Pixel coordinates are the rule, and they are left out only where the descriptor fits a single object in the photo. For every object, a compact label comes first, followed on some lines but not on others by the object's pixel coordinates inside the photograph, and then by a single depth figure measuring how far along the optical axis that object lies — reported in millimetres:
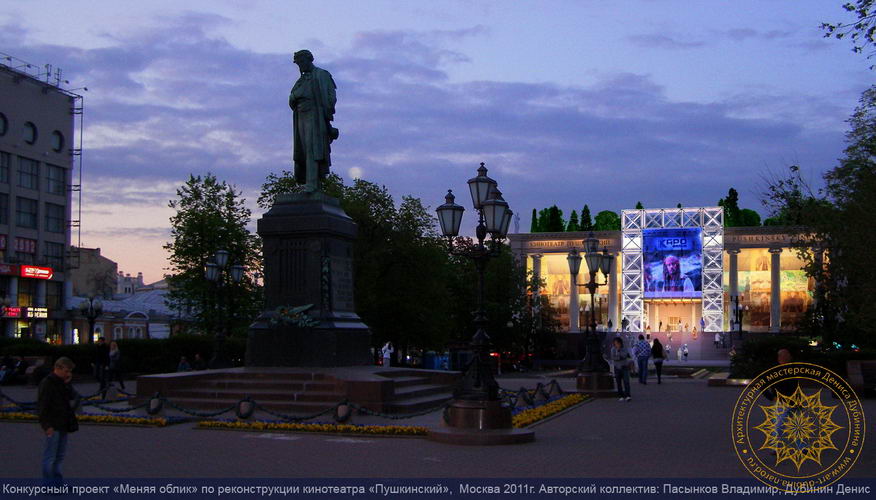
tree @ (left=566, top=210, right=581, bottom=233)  106312
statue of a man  22734
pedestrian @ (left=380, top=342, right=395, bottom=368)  48541
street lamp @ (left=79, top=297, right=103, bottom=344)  33250
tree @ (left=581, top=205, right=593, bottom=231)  104312
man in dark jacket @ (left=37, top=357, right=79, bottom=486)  9754
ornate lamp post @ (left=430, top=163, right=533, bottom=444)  14812
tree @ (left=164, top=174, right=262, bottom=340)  47594
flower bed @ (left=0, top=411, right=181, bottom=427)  16828
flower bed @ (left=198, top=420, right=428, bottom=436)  15242
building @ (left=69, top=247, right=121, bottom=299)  89000
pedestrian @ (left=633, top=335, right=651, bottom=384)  30562
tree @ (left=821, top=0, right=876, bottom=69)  13102
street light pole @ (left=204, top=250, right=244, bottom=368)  29670
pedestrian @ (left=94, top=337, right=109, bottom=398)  27406
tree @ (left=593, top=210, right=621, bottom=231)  105438
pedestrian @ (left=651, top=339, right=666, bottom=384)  34219
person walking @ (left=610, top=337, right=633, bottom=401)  24734
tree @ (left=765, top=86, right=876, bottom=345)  28578
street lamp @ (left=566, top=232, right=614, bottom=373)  27688
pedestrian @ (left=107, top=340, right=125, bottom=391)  28766
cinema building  79188
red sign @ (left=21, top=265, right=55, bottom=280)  61625
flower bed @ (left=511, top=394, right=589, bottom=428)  17578
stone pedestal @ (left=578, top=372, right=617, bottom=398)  26789
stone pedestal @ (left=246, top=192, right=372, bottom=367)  20906
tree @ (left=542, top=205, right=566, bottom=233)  103188
